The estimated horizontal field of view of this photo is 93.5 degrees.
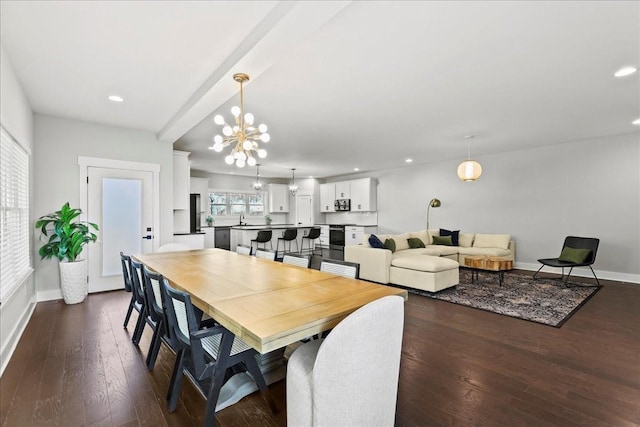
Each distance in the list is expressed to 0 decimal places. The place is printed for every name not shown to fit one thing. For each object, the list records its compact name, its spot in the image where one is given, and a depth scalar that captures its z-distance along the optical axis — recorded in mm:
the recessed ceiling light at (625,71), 2877
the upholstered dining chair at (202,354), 1625
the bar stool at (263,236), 8000
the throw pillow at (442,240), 6992
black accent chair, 4992
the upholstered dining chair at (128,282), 2861
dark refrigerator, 8250
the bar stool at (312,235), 8922
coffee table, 4726
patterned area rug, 3635
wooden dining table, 1379
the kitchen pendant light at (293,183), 9423
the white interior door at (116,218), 4504
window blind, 2633
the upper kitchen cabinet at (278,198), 10336
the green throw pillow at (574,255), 5031
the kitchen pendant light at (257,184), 8389
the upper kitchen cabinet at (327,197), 10422
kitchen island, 8492
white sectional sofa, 4547
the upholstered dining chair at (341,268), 2512
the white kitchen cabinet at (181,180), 5633
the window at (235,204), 9547
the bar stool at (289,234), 8359
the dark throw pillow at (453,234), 7039
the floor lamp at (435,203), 7415
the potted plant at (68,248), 3939
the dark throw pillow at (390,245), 5707
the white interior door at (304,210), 10672
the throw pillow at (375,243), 5430
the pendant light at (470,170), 5340
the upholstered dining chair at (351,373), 1262
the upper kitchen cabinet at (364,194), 9305
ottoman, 4453
